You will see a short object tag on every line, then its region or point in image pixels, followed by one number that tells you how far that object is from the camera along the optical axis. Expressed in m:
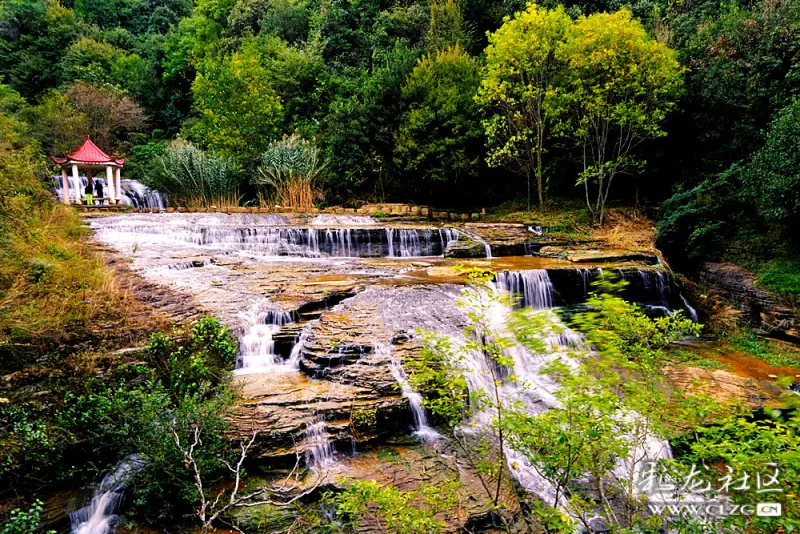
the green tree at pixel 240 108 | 17.53
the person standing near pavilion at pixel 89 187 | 16.20
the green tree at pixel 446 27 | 17.56
